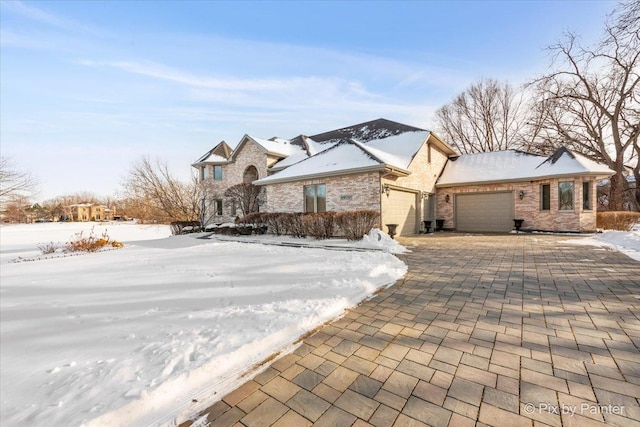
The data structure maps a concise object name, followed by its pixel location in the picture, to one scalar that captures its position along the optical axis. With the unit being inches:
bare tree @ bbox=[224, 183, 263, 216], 655.8
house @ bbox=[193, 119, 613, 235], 439.8
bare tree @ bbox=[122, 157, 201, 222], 671.1
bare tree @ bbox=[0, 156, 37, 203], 747.4
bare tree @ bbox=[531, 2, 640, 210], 646.5
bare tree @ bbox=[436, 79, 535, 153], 925.8
